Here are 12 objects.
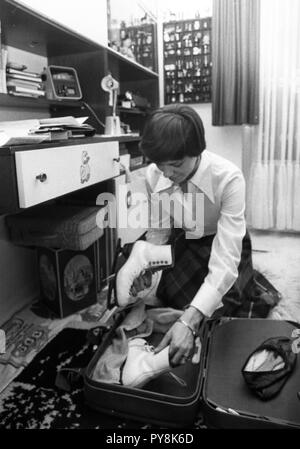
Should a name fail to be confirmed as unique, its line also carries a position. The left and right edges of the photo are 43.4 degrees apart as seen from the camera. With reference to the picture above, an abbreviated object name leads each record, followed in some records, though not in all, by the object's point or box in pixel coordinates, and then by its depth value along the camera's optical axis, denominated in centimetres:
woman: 103
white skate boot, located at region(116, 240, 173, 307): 120
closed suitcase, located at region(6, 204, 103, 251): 149
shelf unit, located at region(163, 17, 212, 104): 272
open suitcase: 92
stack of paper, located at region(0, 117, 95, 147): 107
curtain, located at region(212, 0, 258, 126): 253
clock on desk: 167
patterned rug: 100
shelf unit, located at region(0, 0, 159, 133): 137
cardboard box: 158
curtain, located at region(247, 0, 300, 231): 252
